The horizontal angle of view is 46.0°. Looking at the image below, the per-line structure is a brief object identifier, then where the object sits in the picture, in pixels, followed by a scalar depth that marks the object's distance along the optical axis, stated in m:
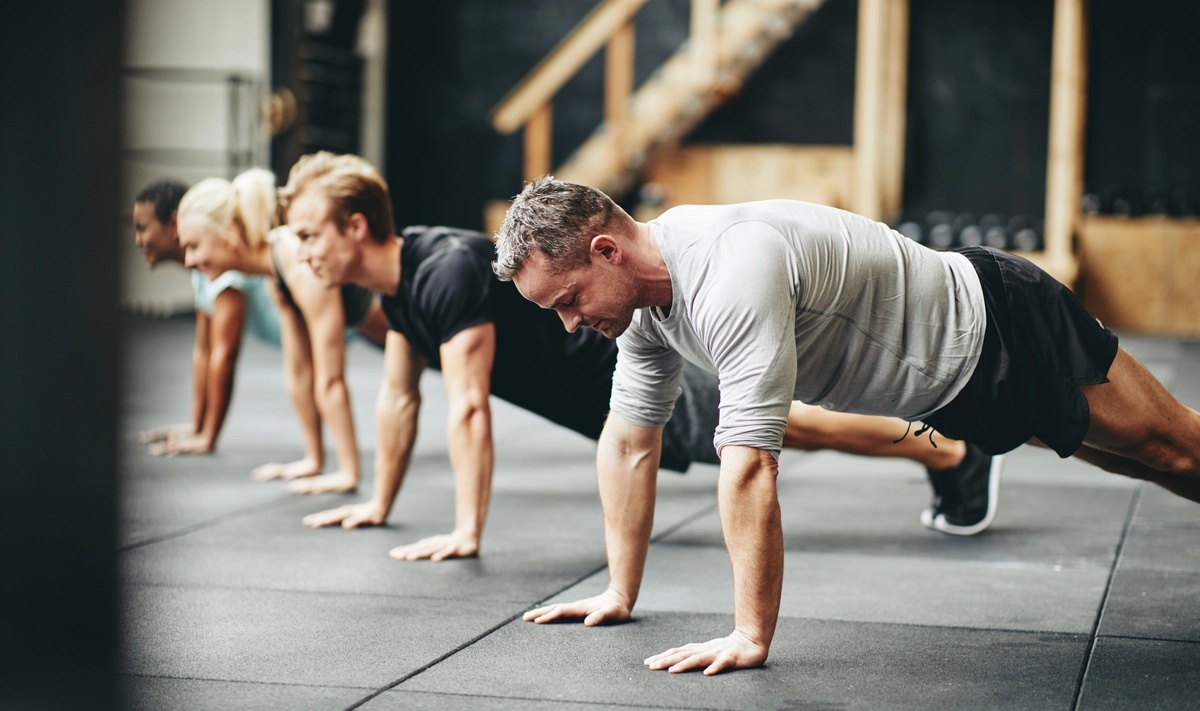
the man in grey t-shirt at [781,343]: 2.54
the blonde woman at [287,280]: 4.66
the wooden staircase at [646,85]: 12.09
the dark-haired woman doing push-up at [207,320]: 5.03
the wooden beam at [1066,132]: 10.98
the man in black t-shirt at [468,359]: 3.76
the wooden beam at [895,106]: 12.07
